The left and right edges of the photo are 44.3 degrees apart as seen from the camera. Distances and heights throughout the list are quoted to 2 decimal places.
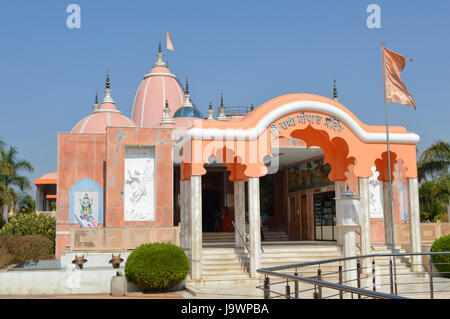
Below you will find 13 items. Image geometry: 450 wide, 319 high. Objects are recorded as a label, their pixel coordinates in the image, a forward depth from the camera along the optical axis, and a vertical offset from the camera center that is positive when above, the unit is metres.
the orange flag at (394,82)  19.30 +4.41
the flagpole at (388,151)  18.50 +1.95
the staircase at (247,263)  16.55 -1.79
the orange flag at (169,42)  39.38 +12.11
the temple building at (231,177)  17.62 +1.38
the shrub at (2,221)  36.42 -0.43
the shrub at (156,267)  16.03 -1.60
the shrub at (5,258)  17.97 -1.44
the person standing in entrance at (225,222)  26.84 -0.55
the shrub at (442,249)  17.84 -1.36
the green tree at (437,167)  31.27 +2.27
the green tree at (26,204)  60.67 +1.12
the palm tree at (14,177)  37.00 +2.60
